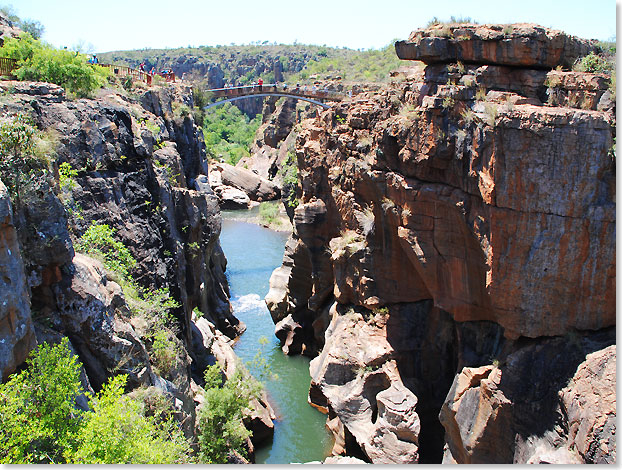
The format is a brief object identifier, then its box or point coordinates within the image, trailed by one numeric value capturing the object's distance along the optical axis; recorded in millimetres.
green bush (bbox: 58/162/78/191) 15423
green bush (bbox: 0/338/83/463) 8602
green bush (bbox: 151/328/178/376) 14680
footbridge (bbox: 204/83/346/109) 46250
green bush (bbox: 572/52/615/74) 15073
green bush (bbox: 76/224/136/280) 14812
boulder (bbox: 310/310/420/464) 17547
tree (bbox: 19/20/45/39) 32981
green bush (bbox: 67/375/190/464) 9195
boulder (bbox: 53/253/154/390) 11492
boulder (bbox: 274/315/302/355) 27531
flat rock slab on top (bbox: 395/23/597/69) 15742
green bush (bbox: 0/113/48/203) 10797
